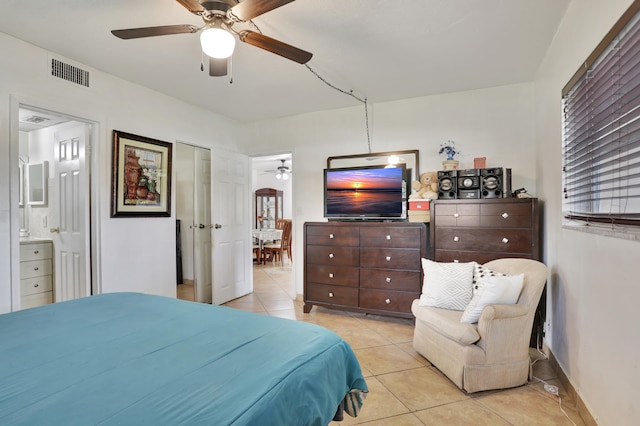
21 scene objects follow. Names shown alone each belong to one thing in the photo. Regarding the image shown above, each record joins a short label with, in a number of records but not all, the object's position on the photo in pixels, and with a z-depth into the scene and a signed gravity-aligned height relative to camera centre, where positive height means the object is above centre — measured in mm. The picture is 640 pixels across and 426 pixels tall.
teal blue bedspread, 775 -467
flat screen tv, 3590 +234
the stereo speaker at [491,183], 2979 +273
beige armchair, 2045 -864
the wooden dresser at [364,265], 3232 -559
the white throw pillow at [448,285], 2416 -562
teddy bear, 3341 +280
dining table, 7188 -506
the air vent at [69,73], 2658 +1224
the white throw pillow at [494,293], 2096 -535
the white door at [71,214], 3039 +11
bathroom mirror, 3859 +401
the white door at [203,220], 4414 -82
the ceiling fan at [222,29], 1688 +1078
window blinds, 1298 +400
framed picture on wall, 3119 +399
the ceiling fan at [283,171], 7659 +1048
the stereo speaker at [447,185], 3129 +271
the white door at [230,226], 4203 -165
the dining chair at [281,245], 7195 -722
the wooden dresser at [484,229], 2771 -155
